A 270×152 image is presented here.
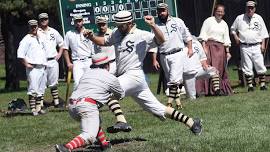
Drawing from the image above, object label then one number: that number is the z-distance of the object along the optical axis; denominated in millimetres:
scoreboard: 19781
